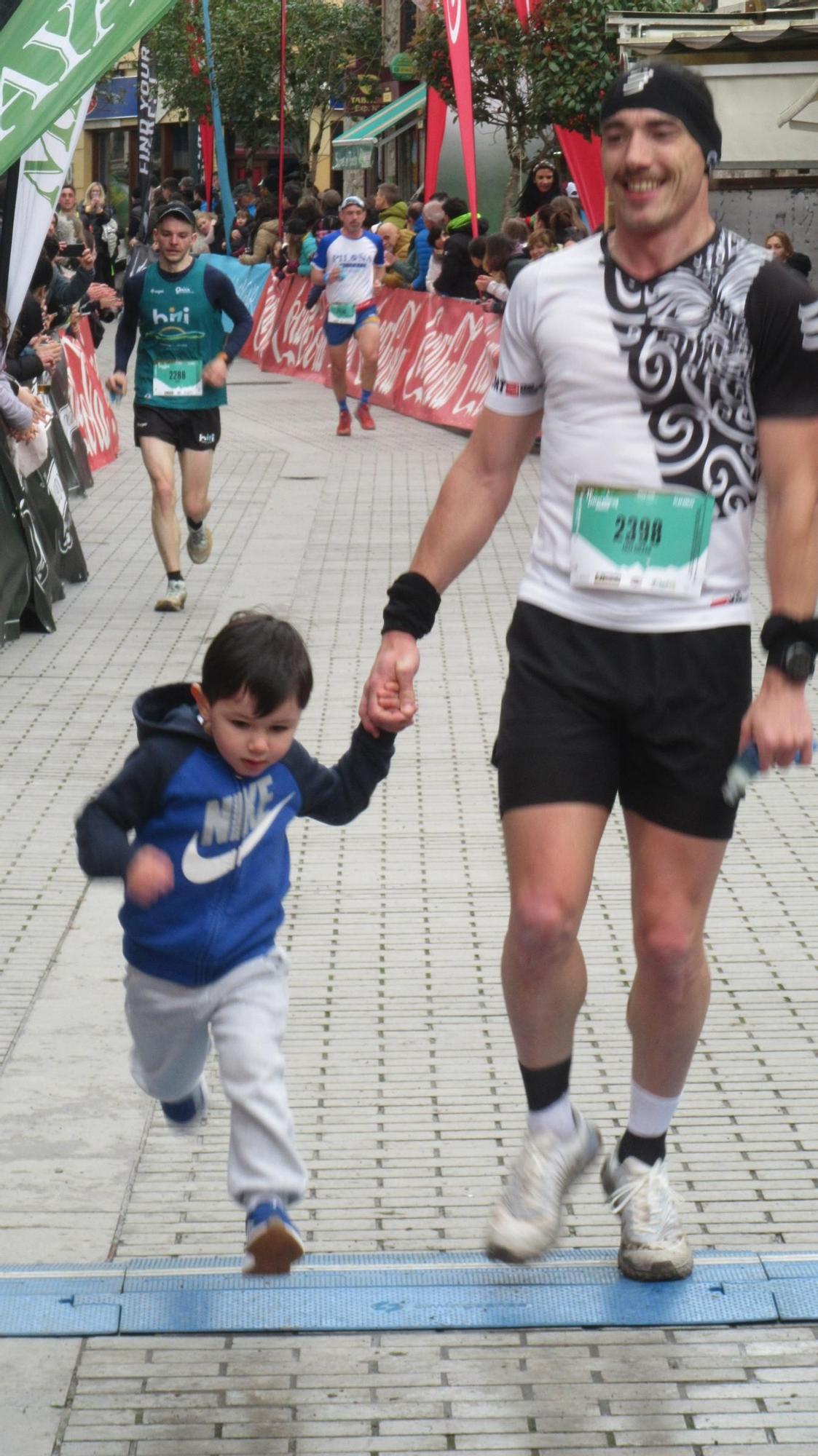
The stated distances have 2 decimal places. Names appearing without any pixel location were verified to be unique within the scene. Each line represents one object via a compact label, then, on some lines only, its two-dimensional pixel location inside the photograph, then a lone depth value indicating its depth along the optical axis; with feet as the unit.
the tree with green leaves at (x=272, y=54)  144.05
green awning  118.32
